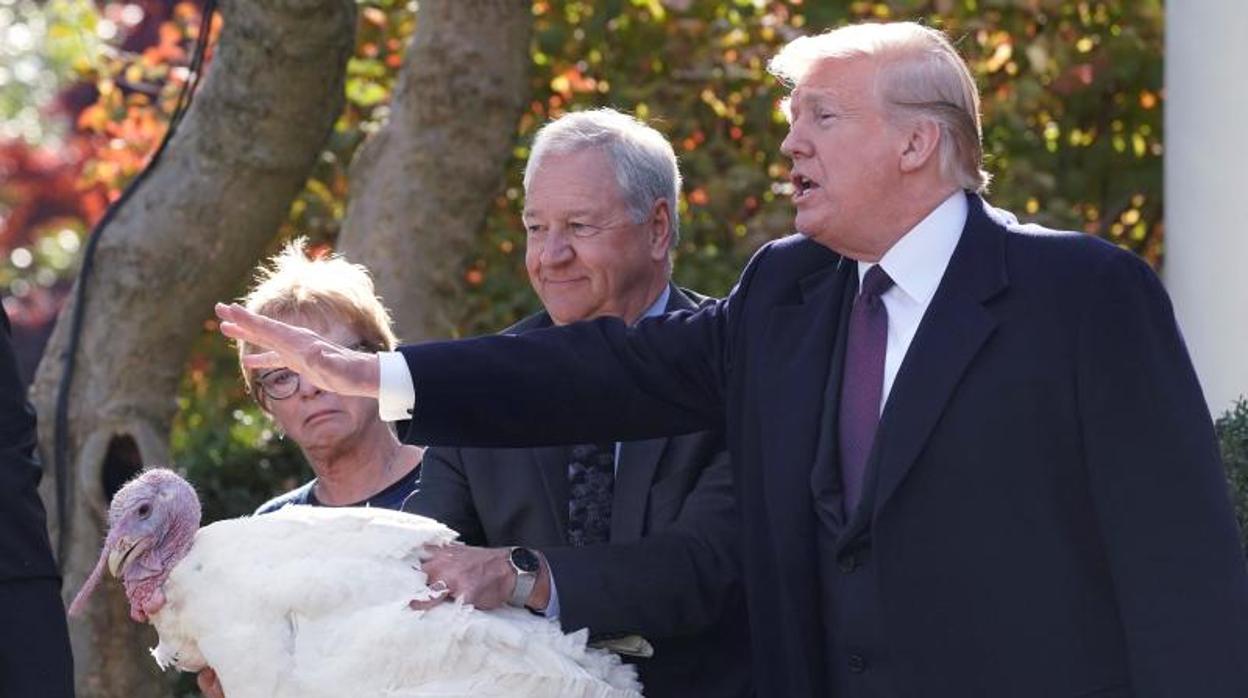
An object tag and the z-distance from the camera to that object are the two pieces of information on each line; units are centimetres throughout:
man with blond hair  711
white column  1196
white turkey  750
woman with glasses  965
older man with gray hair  816
